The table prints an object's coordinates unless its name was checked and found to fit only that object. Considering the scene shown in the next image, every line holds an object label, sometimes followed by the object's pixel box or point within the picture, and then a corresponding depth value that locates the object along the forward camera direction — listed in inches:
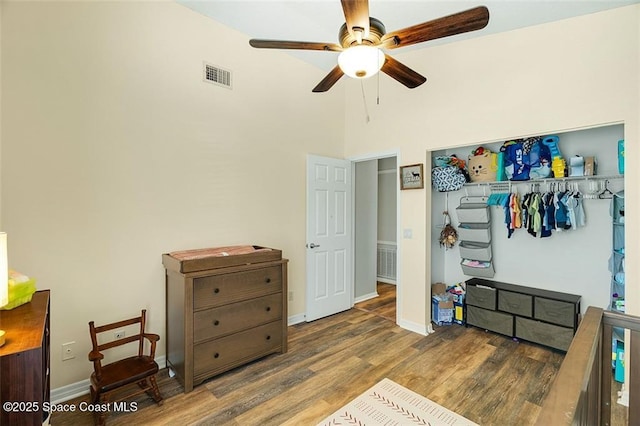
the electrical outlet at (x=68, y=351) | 92.6
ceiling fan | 65.4
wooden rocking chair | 82.5
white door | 156.6
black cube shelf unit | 121.9
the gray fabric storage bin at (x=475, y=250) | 151.9
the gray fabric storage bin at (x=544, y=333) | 120.7
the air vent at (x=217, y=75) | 122.0
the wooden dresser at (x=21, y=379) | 39.4
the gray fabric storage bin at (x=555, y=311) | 121.0
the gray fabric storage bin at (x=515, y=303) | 131.0
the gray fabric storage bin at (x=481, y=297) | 140.8
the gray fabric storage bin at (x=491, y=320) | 135.6
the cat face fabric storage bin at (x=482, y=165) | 147.7
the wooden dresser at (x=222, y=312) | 97.6
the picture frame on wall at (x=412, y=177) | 141.2
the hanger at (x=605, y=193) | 123.4
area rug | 82.9
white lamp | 44.4
